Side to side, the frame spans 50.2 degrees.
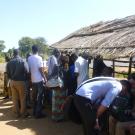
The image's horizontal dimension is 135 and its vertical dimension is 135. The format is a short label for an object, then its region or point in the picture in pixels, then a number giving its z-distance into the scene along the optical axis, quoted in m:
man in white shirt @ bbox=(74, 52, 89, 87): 3.84
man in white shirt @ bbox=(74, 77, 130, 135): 2.59
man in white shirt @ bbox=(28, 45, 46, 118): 4.16
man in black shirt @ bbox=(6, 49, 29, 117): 4.22
